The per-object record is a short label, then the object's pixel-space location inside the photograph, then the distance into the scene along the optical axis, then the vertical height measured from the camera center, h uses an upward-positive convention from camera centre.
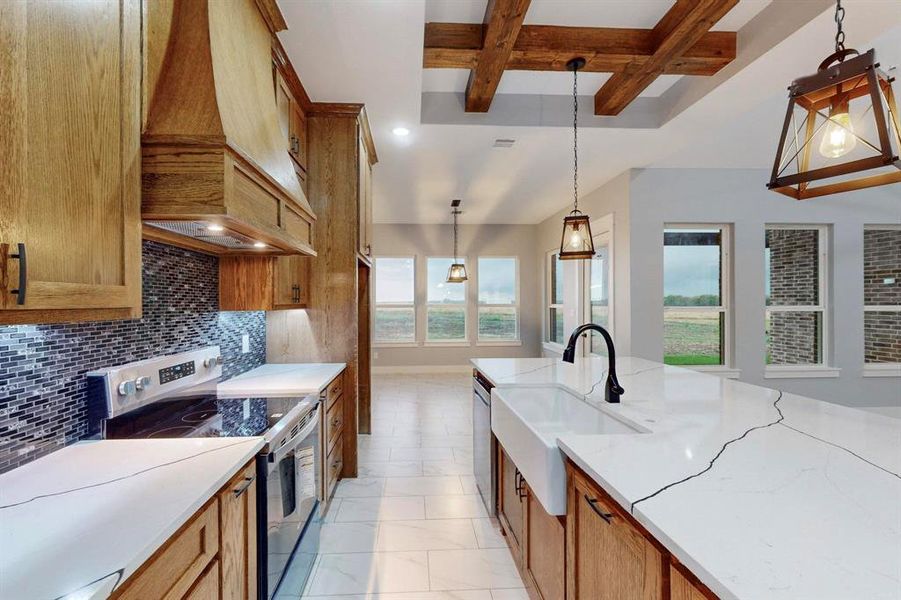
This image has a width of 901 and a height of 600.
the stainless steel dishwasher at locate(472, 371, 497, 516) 2.43 -0.93
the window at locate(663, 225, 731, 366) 4.39 +0.09
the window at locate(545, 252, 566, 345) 6.91 +0.01
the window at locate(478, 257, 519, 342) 7.68 +0.03
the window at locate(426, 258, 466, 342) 7.57 -0.08
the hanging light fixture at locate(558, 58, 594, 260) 2.89 +0.45
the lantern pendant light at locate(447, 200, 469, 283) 6.17 +0.43
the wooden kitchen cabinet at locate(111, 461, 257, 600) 0.86 -0.65
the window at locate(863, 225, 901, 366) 4.37 +0.05
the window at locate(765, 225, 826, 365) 4.43 +0.09
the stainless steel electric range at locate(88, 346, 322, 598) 1.43 -0.49
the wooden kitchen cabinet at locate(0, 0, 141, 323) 0.77 +0.33
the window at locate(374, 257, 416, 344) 7.49 +0.02
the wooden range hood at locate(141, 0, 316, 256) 1.19 +0.56
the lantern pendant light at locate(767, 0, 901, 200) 1.15 +0.57
